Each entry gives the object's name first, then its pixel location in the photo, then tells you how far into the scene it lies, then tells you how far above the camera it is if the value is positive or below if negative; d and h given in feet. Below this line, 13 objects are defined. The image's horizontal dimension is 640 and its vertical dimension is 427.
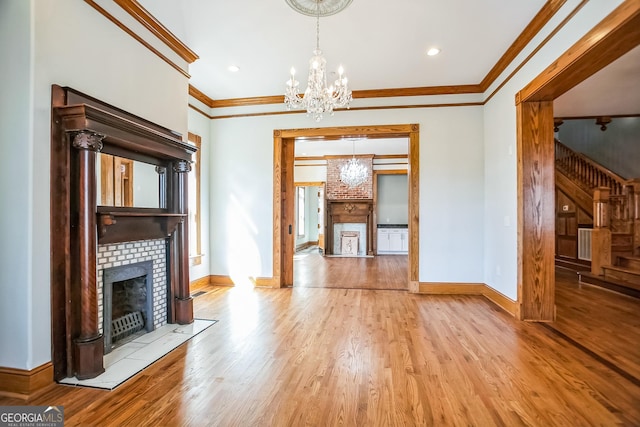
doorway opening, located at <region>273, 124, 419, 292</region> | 15.64 +1.66
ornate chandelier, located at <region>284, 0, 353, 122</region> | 9.21 +4.38
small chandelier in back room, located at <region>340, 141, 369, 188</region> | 29.30 +4.12
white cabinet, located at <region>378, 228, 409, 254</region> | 32.40 -2.69
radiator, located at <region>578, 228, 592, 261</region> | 19.74 -1.95
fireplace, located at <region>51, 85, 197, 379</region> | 6.98 -0.27
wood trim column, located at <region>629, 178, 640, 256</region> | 17.87 +0.16
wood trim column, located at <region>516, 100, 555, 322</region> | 11.09 +0.04
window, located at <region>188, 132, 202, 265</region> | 15.83 +0.29
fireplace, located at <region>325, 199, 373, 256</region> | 32.30 -0.87
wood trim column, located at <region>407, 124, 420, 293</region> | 15.55 +0.13
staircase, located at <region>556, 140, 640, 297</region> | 16.16 -1.04
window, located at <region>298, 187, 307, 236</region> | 38.58 +0.40
